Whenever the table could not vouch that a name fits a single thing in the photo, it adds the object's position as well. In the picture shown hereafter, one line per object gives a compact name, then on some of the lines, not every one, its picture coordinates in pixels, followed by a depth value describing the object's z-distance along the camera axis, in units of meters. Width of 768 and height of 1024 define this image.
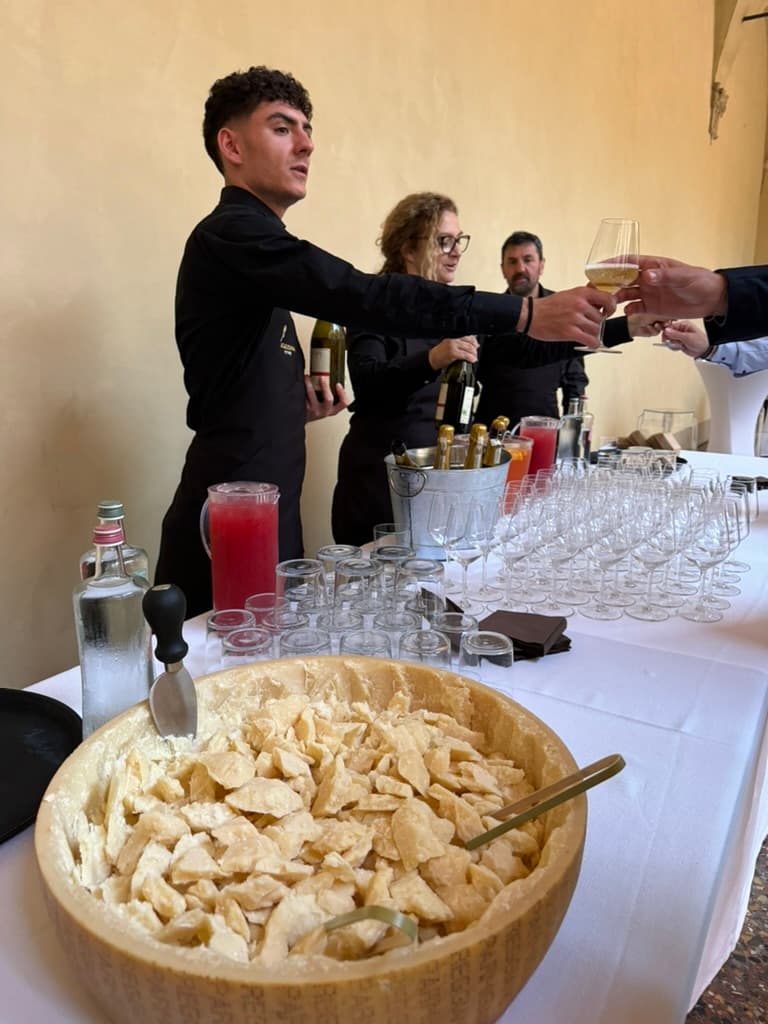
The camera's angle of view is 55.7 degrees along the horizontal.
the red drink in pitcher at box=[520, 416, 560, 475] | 2.09
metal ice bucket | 1.37
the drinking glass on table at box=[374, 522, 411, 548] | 1.47
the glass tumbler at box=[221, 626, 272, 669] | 0.92
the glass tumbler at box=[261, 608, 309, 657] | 0.98
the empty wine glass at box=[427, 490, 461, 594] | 1.34
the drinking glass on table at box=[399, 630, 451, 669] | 0.91
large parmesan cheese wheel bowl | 0.41
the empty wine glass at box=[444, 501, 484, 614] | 1.26
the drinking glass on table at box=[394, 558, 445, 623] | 1.06
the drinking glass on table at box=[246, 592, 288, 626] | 1.05
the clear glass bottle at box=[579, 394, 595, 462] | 2.47
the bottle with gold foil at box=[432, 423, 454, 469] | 1.49
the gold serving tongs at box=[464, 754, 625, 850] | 0.54
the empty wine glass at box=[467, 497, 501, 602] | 1.31
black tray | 0.68
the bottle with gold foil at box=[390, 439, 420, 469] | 1.45
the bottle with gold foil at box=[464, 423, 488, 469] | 1.48
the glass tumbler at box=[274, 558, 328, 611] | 1.10
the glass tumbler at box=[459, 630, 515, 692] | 0.95
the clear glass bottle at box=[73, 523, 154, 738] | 0.78
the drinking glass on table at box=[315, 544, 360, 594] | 1.26
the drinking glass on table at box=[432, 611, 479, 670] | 1.00
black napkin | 1.06
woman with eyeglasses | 2.17
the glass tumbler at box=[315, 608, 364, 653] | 1.04
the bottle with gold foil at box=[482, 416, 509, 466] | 1.51
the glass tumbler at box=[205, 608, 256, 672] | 1.00
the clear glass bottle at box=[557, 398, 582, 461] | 2.39
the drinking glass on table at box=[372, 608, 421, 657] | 0.99
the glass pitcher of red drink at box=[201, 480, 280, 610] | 1.16
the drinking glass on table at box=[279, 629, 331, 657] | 0.93
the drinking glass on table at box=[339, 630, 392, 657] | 0.94
